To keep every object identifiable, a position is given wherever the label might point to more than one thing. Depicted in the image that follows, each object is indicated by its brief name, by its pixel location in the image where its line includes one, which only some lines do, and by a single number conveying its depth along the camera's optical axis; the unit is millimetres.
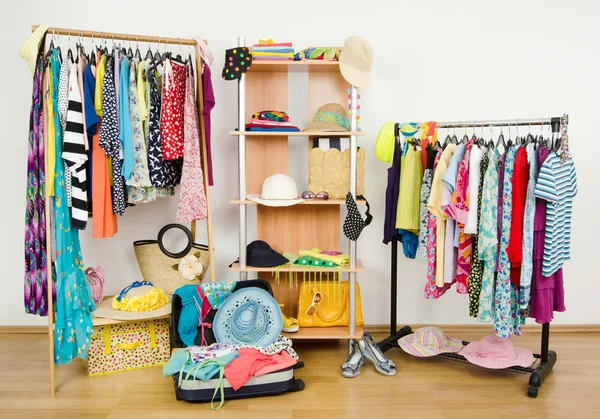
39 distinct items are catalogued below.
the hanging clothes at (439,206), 2928
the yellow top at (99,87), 2904
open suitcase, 2662
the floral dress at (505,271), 2704
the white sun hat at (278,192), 3150
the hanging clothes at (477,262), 2799
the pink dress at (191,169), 3068
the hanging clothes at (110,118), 2879
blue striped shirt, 2553
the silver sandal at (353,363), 2979
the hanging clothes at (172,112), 3025
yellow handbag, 3336
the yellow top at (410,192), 3143
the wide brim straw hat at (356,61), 3037
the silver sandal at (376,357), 3016
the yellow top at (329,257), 3258
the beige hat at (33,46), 2750
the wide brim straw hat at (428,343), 3139
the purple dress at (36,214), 2834
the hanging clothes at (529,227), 2639
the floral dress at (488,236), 2701
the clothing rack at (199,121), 2803
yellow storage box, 3051
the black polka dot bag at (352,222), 3113
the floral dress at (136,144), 2980
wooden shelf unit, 3477
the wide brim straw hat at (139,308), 3027
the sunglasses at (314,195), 3219
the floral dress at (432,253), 3002
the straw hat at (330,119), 3209
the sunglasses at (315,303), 3332
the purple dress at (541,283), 2645
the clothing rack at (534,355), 2746
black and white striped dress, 2812
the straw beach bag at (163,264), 3340
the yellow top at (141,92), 2994
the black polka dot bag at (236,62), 3059
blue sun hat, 3000
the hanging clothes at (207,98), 3051
